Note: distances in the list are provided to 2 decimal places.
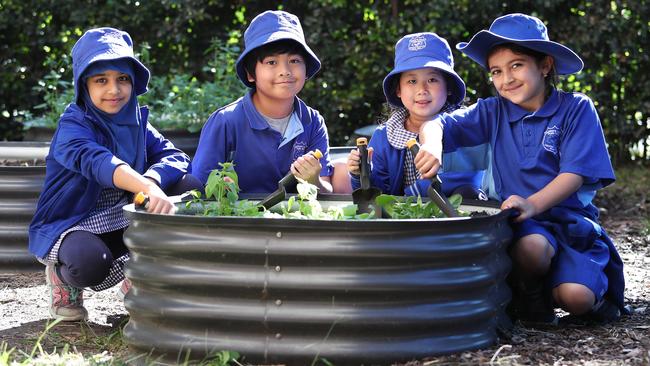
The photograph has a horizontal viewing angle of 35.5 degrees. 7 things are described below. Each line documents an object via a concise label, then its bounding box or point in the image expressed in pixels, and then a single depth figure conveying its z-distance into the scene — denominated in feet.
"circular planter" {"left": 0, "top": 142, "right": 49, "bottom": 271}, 15.71
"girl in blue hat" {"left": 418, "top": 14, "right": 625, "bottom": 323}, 11.73
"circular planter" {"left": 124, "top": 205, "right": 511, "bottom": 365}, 9.32
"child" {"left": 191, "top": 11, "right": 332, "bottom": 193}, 14.01
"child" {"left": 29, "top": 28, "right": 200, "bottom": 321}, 12.66
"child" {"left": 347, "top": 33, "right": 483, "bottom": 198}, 14.06
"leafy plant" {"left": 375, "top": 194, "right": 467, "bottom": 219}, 10.80
